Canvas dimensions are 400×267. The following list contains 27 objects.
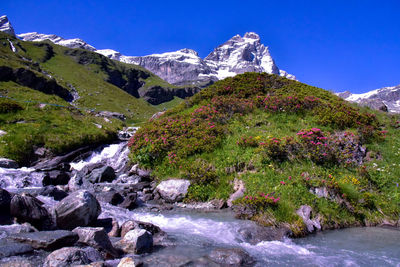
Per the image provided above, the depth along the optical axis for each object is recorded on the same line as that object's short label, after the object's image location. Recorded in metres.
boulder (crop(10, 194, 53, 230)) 7.80
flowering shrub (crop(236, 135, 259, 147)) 15.48
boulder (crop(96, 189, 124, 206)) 12.28
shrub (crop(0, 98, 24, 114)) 22.83
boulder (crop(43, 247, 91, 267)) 5.49
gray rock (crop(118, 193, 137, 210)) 11.89
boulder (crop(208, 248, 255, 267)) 6.86
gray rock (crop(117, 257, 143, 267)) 5.68
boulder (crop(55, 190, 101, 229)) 8.05
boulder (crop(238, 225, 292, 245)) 8.77
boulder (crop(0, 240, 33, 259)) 5.70
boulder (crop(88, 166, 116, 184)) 16.02
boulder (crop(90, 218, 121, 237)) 8.38
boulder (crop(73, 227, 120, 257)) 6.63
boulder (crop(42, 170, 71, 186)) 14.81
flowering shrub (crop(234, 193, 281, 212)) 10.60
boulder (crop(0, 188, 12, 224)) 7.73
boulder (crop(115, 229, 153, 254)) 7.08
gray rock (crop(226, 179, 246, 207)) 12.35
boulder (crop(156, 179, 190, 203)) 13.22
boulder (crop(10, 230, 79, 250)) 6.25
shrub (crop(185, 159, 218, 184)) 13.63
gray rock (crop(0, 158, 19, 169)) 16.18
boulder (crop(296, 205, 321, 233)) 9.69
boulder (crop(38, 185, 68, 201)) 11.27
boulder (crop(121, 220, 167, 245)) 8.20
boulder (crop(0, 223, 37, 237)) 6.97
